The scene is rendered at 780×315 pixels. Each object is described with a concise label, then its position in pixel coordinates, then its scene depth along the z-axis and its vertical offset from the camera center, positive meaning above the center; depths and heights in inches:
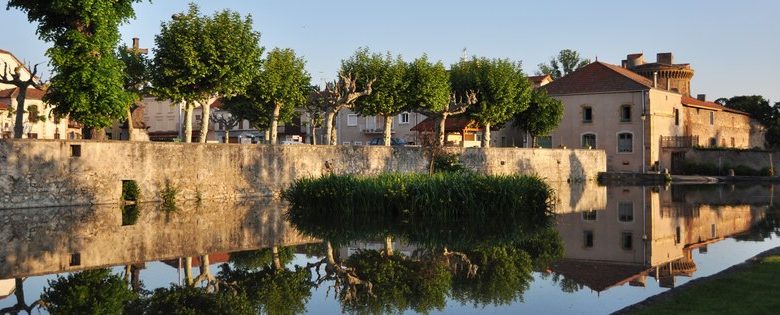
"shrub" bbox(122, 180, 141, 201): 1085.1 -37.1
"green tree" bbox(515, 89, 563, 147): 2022.6 +128.2
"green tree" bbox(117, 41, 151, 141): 1450.5 +190.4
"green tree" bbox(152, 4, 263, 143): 1211.2 +169.7
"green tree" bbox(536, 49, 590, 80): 3560.5 +470.3
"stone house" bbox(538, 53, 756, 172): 2154.3 +132.2
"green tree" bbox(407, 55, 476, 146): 1627.7 +156.2
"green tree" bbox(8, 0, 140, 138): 991.6 +142.9
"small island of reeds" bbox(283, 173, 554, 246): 819.4 -47.5
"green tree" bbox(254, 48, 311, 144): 1497.3 +160.0
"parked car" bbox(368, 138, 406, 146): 2203.5 +68.9
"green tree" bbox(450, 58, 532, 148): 1808.6 +183.1
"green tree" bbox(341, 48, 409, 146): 1584.6 +165.1
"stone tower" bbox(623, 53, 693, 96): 2615.7 +313.9
